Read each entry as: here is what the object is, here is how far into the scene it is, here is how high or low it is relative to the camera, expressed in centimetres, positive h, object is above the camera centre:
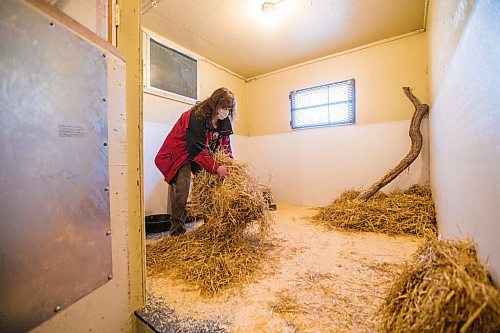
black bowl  207 -60
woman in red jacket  171 +14
